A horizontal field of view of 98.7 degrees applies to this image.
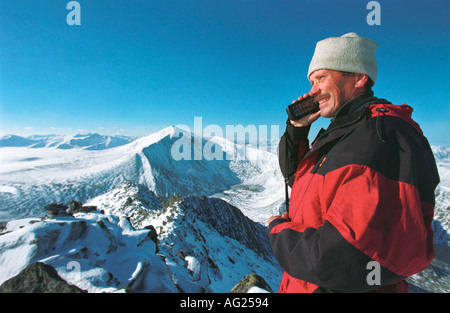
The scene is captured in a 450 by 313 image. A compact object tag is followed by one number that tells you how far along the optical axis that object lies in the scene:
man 1.71
